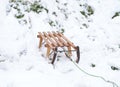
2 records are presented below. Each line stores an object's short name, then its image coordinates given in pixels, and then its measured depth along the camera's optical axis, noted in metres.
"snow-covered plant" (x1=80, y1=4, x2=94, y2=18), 7.11
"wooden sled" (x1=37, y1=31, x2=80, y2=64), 5.24
